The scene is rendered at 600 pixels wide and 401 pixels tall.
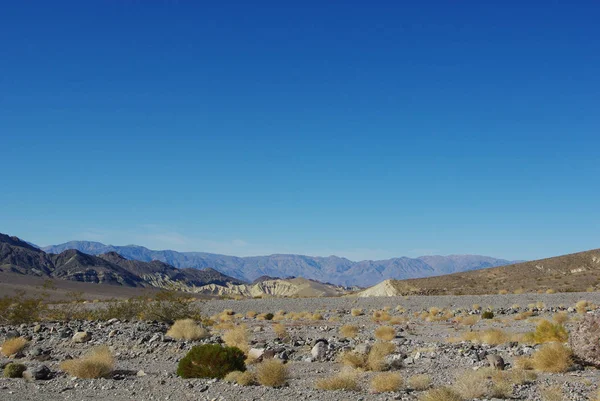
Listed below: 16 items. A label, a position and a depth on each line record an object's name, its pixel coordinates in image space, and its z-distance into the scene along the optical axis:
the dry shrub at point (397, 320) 27.97
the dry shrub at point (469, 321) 25.88
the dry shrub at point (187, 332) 21.03
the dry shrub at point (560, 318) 23.84
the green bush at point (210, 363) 13.48
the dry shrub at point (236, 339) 18.55
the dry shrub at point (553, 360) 12.86
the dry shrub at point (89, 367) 13.65
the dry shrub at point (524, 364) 13.44
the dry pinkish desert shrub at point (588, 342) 13.09
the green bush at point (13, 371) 13.90
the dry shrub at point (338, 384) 11.80
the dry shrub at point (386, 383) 11.44
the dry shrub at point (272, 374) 12.43
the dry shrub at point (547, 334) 17.39
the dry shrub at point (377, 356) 14.15
